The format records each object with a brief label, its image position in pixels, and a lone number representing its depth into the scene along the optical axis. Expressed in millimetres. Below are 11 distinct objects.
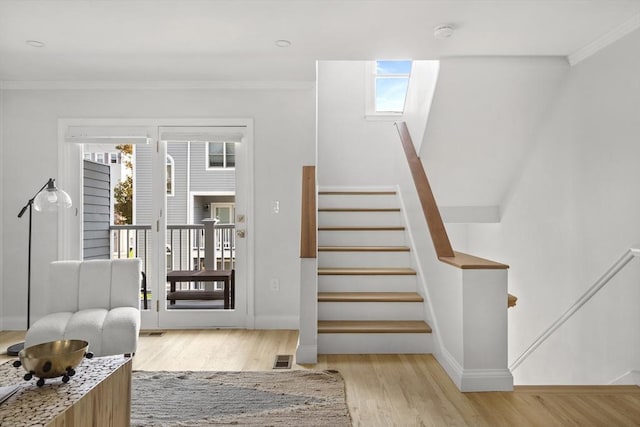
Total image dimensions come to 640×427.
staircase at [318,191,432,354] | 3764
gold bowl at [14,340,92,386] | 1714
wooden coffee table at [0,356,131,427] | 1516
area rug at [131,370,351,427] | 2570
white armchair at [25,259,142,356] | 3264
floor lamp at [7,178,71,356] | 3801
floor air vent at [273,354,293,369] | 3508
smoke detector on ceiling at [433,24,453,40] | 3297
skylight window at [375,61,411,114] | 6160
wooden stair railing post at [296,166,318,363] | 3555
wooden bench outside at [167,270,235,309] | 4715
